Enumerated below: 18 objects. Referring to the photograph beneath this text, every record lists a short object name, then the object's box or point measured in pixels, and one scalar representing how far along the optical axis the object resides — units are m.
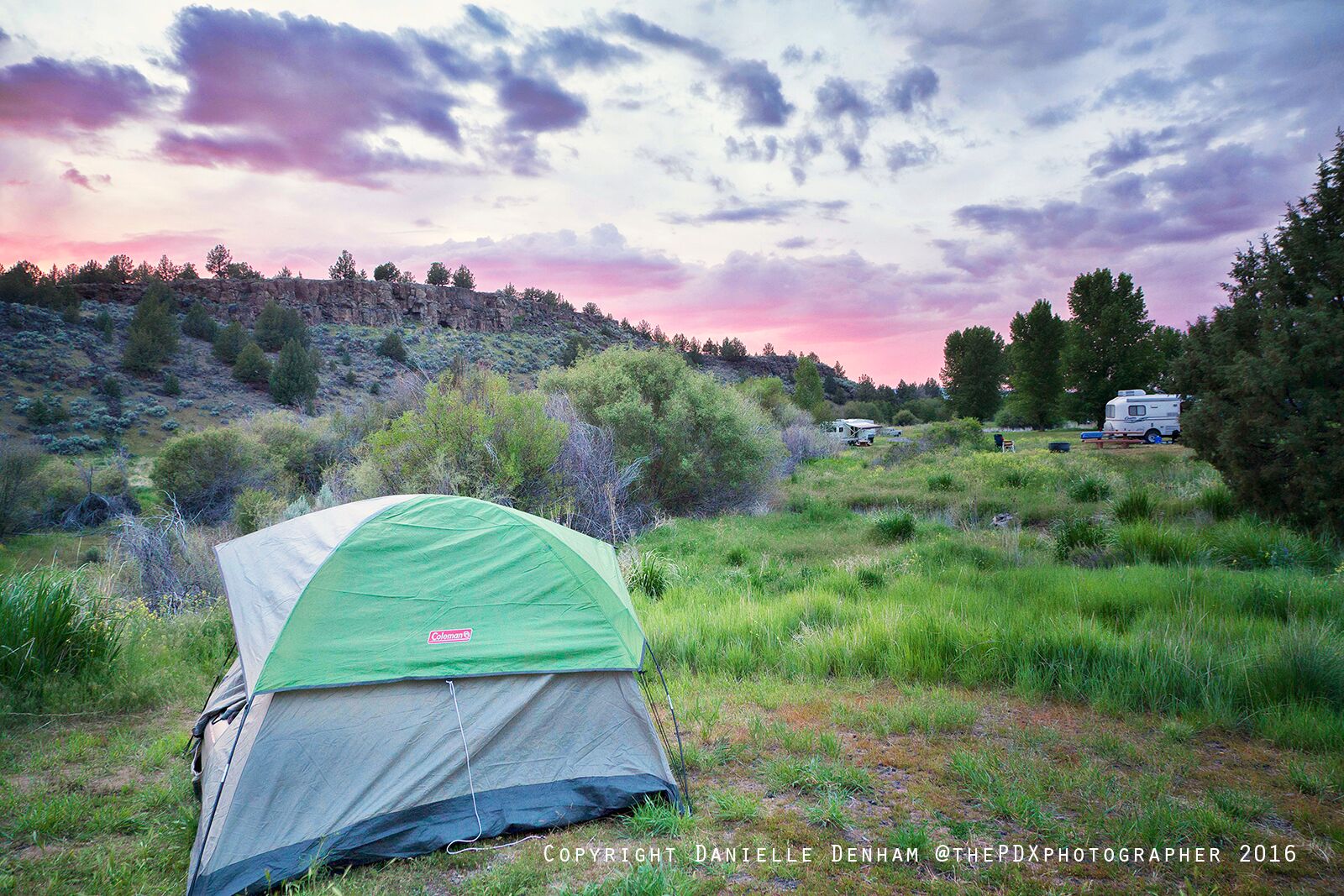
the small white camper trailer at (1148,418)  29.55
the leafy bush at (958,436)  31.05
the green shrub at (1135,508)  12.38
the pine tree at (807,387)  56.69
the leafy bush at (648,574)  10.15
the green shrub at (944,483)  19.53
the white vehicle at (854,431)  46.97
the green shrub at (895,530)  13.51
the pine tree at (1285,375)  9.56
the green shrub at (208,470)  20.17
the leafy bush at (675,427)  18.90
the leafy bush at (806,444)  34.06
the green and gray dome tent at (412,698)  3.74
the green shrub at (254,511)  13.54
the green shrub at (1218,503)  11.75
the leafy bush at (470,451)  13.82
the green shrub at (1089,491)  15.48
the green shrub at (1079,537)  10.77
